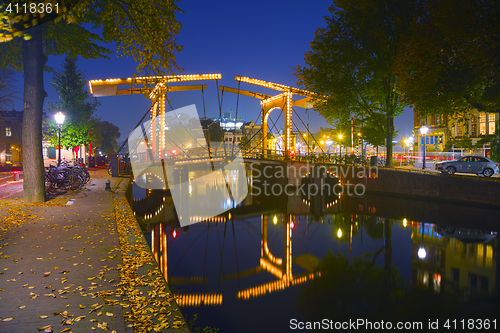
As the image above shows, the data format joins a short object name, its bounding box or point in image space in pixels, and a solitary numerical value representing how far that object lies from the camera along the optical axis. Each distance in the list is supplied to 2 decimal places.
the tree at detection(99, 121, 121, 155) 97.44
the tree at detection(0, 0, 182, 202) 10.00
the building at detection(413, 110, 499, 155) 32.25
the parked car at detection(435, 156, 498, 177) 20.33
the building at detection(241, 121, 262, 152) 108.63
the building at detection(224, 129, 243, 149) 113.00
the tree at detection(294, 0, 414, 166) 20.06
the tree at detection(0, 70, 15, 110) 24.89
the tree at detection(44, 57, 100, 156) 32.72
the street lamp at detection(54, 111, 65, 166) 15.78
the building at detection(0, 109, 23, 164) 56.66
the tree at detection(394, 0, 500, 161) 13.02
